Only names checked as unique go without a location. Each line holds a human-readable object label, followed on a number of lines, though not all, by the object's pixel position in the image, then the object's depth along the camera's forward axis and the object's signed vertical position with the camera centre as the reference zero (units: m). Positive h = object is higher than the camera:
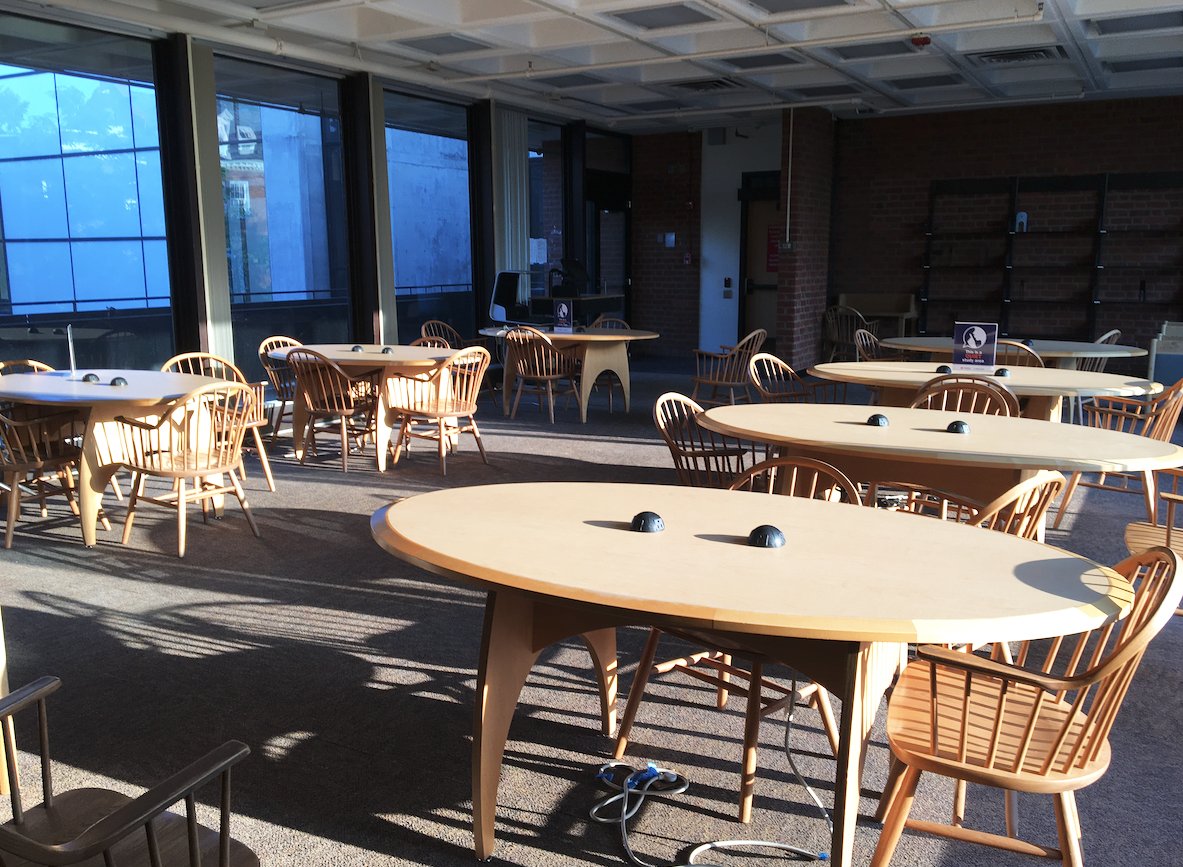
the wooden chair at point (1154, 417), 3.93 -0.64
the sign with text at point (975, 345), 4.60 -0.35
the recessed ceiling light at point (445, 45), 7.43 +1.87
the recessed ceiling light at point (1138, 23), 6.84 +1.86
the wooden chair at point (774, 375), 5.24 -0.61
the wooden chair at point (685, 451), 3.48 -0.67
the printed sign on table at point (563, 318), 7.90 -0.35
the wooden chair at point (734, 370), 7.07 -0.76
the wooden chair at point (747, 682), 2.19 -1.05
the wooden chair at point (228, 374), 5.02 -0.65
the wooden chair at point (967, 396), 4.05 -0.55
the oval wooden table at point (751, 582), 1.56 -0.56
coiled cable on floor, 2.09 -1.27
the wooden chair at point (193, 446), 4.20 -0.81
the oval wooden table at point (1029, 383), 4.38 -0.53
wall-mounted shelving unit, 9.81 +0.21
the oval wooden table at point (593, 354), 7.72 -0.66
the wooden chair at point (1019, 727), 1.58 -0.86
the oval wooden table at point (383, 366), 5.83 -0.57
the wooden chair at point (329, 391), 5.81 -0.71
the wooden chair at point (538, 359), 7.69 -0.69
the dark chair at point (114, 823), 1.10 -0.78
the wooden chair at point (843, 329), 10.39 -0.61
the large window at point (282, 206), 7.23 +0.59
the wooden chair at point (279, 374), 6.48 -0.68
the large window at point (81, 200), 5.75 +0.51
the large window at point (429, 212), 8.77 +0.63
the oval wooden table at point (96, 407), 4.24 -0.60
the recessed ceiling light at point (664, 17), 6.58 +1.87
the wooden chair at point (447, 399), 5.84 -0.79
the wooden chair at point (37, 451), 4.30 -0.83
